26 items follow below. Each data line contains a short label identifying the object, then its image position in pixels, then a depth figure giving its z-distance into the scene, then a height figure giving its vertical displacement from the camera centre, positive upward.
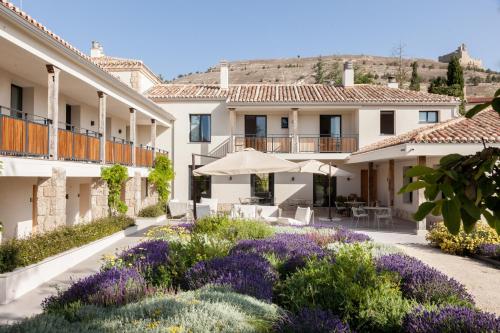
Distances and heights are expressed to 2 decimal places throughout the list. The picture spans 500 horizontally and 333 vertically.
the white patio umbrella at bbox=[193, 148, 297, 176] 13.41 +0.48
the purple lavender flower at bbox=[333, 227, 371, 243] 10.15 -1.50
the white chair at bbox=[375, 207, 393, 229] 16.23 -1.66
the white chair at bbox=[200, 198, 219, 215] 20.41 -1.18
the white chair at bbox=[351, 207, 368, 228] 16.90 -1.93
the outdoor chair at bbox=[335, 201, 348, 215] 21.39 -1.62
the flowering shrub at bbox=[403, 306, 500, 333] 4.02 -1.46
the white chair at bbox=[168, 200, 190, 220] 20.64 -1.44
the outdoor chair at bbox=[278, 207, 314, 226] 14.29 -1.47
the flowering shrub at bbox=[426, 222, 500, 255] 11.45 -1.80
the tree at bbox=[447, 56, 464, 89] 42.00 +10.83
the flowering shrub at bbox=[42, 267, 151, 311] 5.05 -1.43
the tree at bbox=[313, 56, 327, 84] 68.53 +17.74
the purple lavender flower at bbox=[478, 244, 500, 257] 10.83 -1.93
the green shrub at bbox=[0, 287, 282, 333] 3.83 -1.40
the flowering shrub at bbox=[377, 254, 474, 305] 5.45 -1.50
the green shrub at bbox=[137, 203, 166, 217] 19.25 -1.52
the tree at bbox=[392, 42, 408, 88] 50.42 +12.79
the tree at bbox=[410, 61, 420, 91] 49.56 +11.66
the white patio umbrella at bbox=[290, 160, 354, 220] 17.97 +0.45
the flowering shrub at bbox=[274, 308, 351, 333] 3.85 -1.41
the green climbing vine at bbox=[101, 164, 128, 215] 15.38 -0.12
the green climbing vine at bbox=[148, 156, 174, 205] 21.59 +0.19
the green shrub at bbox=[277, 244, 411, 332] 4.88 -1.49
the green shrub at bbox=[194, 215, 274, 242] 10.02 -1.26
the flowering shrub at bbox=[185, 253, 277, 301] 5.29 -1.35
